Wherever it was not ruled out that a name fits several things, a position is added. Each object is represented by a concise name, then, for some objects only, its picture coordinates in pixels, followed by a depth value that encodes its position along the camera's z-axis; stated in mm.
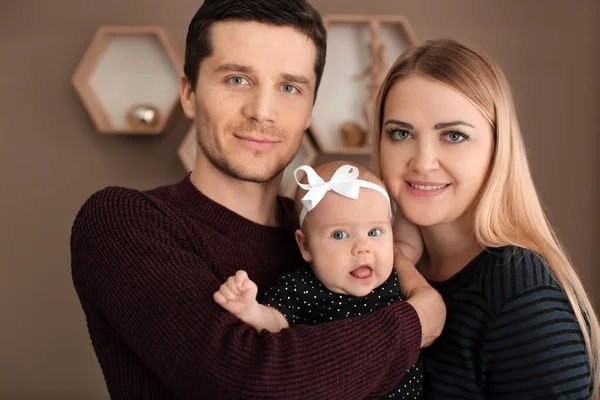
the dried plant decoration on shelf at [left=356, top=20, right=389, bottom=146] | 2928
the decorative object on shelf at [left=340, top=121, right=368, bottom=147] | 2967
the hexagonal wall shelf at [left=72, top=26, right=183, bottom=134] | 3037
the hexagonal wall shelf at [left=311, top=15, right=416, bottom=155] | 2971
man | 1275
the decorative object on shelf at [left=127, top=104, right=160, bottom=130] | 3037
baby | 1574
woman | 1447
